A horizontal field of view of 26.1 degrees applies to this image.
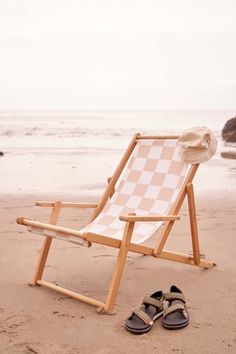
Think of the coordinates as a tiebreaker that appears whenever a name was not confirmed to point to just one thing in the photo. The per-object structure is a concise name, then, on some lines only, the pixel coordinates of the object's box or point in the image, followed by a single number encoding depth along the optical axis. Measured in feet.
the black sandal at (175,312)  8.99
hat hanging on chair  11.82
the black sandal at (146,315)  8.82
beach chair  9.87
